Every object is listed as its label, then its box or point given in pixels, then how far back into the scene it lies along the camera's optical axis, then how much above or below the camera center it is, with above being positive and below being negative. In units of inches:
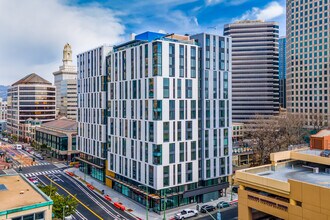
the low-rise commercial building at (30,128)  6378.0 -410.2
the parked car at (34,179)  3275.1 -790.4
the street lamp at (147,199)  2373.3 -723.9
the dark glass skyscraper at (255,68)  6309.1 +834.0
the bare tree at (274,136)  3622.0 -353.5
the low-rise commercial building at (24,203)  1355.8 -443.9
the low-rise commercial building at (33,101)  6742.1 +176.0
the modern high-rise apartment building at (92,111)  3351.4 -29.3
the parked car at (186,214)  2265.0 -791.8
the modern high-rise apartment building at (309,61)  4975.4 +801.4
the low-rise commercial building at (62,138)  4712.1 -482.0
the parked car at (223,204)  2539.4 -802.0
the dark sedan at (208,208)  2411.4 -795.1
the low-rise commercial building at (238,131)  5526.6 -417.2
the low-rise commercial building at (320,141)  2000.5 -218.5
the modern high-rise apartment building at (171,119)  2449.6 -90.8
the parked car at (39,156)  4912.9 -788.1
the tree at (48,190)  2098.3 -567.8
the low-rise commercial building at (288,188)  1278.3 -365.1
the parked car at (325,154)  1706.2 -257.2
